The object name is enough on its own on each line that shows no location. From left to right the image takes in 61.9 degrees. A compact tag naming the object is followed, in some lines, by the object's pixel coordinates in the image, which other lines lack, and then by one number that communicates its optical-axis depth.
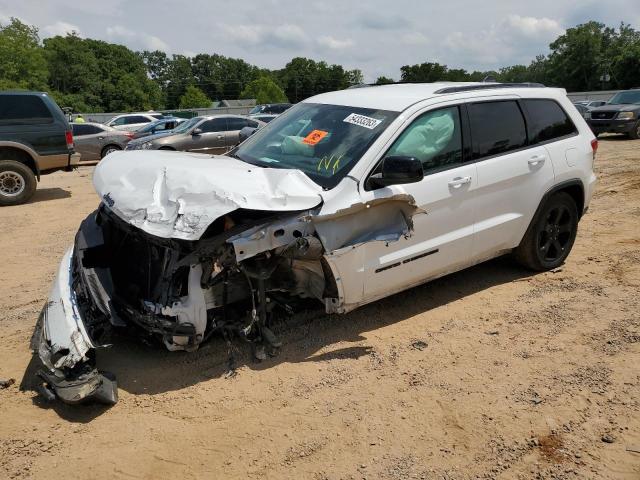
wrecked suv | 3.36
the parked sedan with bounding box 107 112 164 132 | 24.38
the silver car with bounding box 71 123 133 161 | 16.86
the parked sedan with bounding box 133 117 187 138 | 18.50
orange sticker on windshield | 4.29
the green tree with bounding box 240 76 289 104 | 67.59
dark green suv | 9.88
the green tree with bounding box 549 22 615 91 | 80.69
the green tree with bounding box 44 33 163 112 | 77.75
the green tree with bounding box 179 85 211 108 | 71.50
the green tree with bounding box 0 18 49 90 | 56.66
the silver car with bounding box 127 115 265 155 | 14.39
